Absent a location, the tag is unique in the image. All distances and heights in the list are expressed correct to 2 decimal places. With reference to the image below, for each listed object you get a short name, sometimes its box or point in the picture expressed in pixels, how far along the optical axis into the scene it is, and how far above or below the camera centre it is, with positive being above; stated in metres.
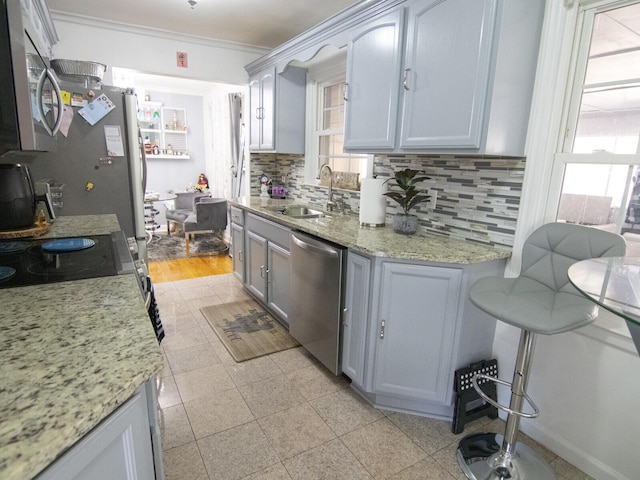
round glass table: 0.82 -0.28
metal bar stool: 1.37 -0.49
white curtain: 4.99 +0.28
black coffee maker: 1.61 -0.19
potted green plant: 2.12 -0.18
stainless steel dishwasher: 2.11 -0.80
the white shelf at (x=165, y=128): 6.24 +0.53
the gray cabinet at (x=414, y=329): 1.79 -0.80
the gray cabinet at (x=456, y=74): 1.62 +0.46
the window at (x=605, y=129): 1.51 +0.20
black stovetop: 1.19 -0.39
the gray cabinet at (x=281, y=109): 3.46 +0.51
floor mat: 2.60 -1.28
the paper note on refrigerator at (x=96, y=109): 2.46 +0.31
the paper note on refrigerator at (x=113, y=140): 2.56 +0.11
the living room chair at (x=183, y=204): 5.79 -0.73
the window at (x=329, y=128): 3.12 +0.34
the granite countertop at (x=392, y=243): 1.78 -0.40
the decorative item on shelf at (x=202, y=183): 6.58 -0.40
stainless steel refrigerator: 2.45 -0.06
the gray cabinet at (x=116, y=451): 0.59 -0.52
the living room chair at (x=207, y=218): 4.95 -0.78
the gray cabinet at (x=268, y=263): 2.78 -0.82
